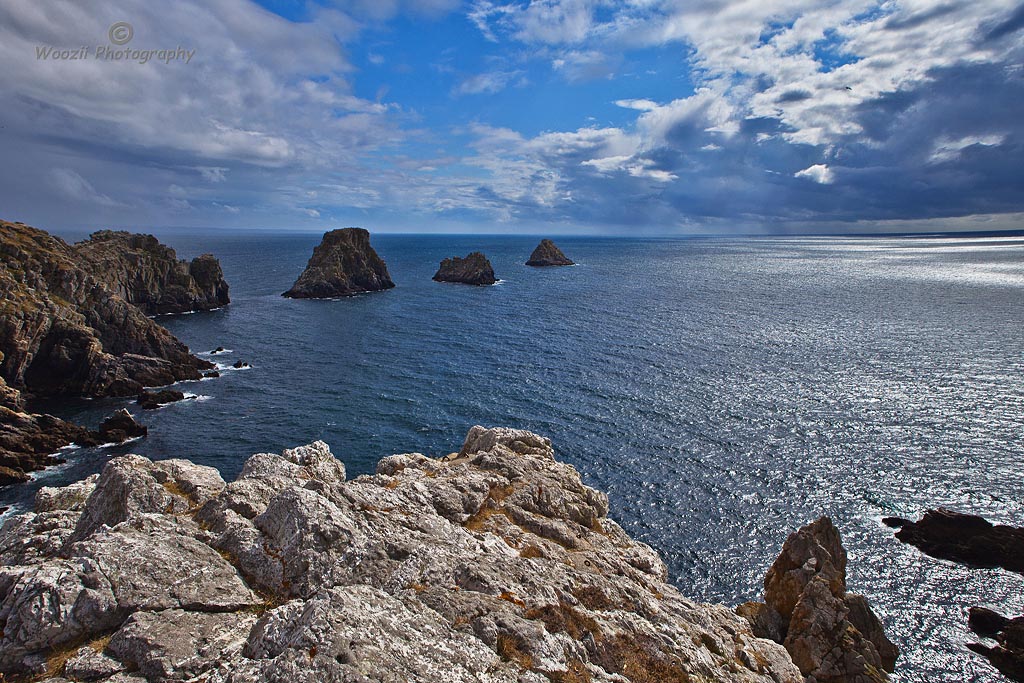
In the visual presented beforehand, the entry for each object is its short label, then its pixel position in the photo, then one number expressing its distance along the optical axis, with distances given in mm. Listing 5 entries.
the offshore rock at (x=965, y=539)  38156
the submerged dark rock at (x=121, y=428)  57938
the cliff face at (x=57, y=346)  56231
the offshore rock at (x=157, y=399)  68875
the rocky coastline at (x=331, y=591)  12242
